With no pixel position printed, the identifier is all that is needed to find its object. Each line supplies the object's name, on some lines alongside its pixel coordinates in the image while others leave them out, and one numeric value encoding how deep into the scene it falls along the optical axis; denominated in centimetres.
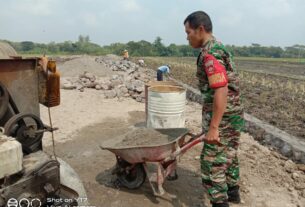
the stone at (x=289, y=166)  459
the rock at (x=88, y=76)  1201
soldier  298
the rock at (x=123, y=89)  1002
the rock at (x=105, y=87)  1077
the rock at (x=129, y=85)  1021
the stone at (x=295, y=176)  437
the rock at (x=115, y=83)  1110
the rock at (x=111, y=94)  969
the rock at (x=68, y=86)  1066
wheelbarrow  355
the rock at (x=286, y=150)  501
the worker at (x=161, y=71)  711
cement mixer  206
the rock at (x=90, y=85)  1105
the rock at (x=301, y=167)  455
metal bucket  489
